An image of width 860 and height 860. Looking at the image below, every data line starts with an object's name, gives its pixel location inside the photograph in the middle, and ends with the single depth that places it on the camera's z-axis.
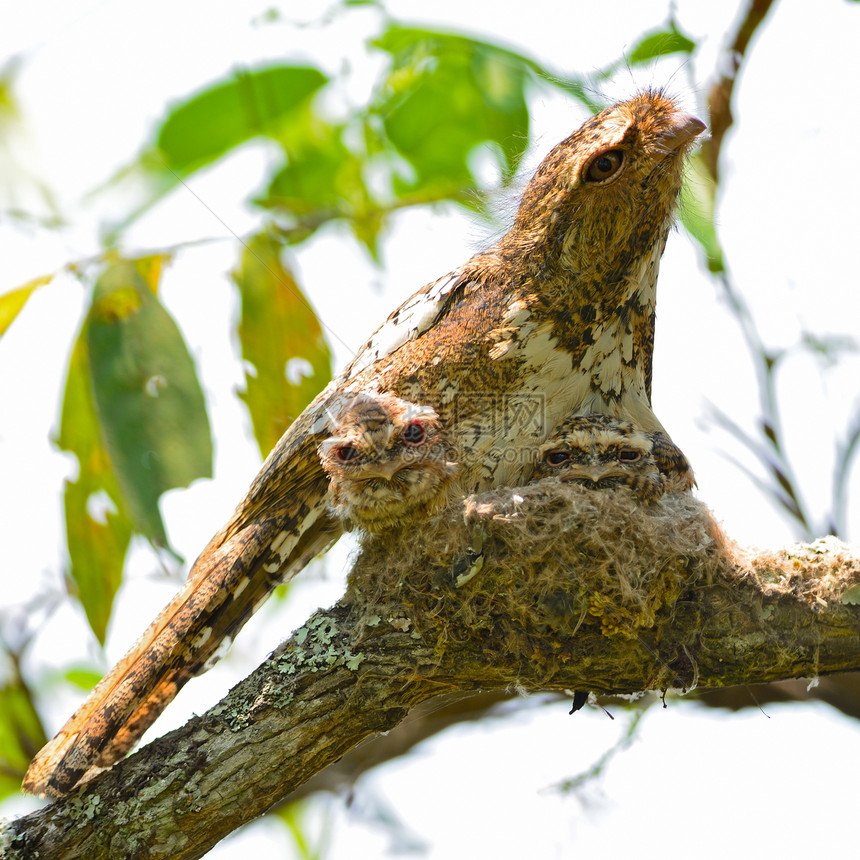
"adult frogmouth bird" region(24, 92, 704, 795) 5.79
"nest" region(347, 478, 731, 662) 4.99
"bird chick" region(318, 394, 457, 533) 5.37
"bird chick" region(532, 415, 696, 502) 5.68
